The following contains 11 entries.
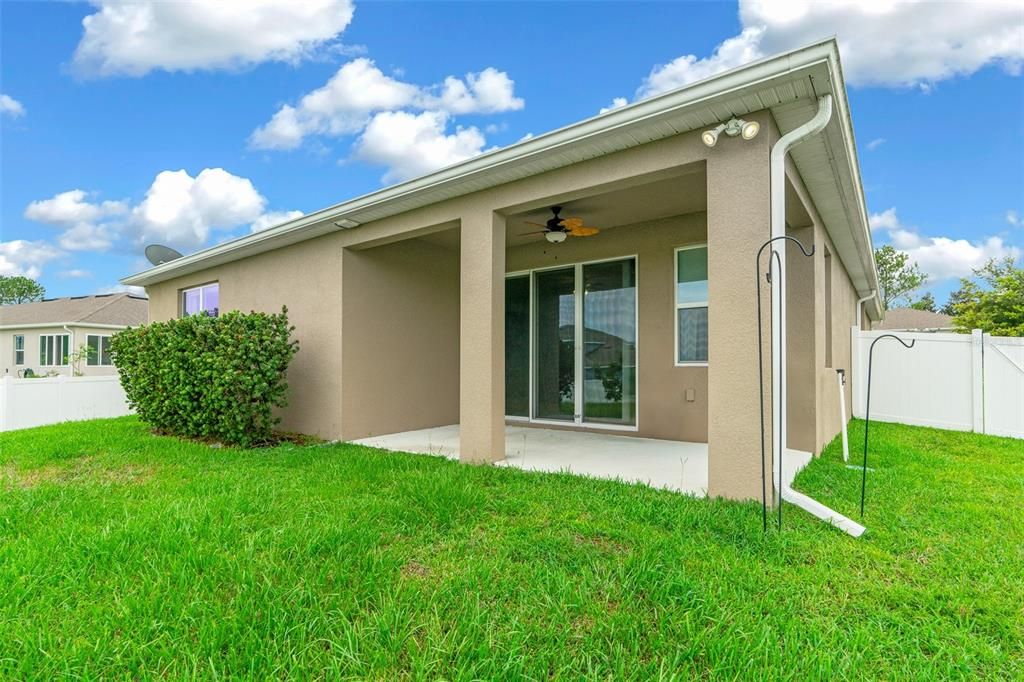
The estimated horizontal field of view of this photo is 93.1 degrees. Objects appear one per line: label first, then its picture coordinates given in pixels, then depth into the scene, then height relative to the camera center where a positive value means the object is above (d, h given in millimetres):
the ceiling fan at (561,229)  5797 +1454
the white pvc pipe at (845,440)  5031 -995
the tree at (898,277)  31734 +4539
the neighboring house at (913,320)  24561 +1352
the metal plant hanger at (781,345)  3240 +38
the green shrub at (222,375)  6031 -338
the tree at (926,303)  33556 +3023
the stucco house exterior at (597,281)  3596 +882
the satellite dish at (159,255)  10196 +2004
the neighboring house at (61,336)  19062 +529
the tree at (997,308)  14008 +1123
